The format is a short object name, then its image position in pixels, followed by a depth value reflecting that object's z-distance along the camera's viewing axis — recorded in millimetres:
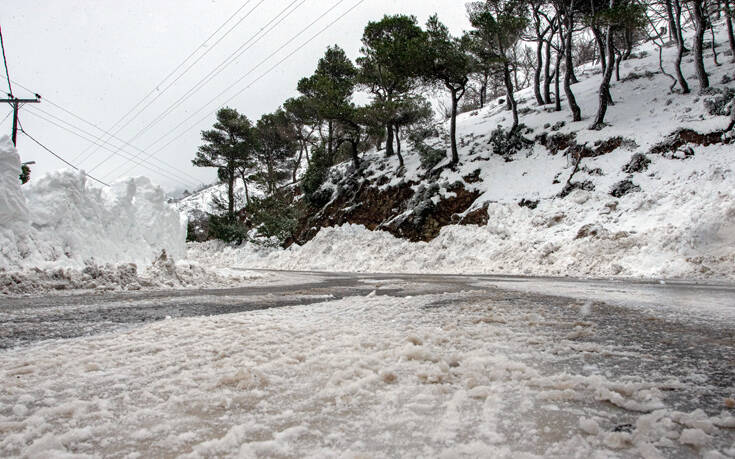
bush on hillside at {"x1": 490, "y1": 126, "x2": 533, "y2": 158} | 19406
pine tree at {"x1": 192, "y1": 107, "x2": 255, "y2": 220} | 32625
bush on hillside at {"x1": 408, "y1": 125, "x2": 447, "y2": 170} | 21469
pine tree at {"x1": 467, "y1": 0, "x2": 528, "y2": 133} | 19516
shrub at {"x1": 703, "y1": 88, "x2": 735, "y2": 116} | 13905
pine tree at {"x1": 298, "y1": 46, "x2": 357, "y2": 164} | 24484
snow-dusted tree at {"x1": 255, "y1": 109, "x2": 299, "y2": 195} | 34656
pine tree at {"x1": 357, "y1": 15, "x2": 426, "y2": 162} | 20094
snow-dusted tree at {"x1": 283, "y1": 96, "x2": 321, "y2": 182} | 30859
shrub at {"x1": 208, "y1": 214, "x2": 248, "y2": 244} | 27984
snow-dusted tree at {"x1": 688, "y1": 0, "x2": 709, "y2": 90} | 15570
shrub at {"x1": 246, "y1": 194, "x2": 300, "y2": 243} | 25156
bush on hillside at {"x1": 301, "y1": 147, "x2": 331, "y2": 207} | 27895
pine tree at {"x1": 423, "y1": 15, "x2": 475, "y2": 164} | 19234
